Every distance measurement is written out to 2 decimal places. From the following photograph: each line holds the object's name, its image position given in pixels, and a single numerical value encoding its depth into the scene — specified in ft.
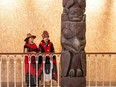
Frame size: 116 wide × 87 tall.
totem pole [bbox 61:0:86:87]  28.97
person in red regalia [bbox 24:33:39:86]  35.73
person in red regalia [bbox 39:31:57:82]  35.75
